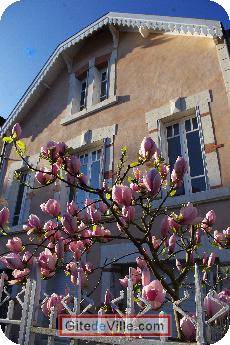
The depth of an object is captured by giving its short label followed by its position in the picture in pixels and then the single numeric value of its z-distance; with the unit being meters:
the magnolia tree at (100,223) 2.11
